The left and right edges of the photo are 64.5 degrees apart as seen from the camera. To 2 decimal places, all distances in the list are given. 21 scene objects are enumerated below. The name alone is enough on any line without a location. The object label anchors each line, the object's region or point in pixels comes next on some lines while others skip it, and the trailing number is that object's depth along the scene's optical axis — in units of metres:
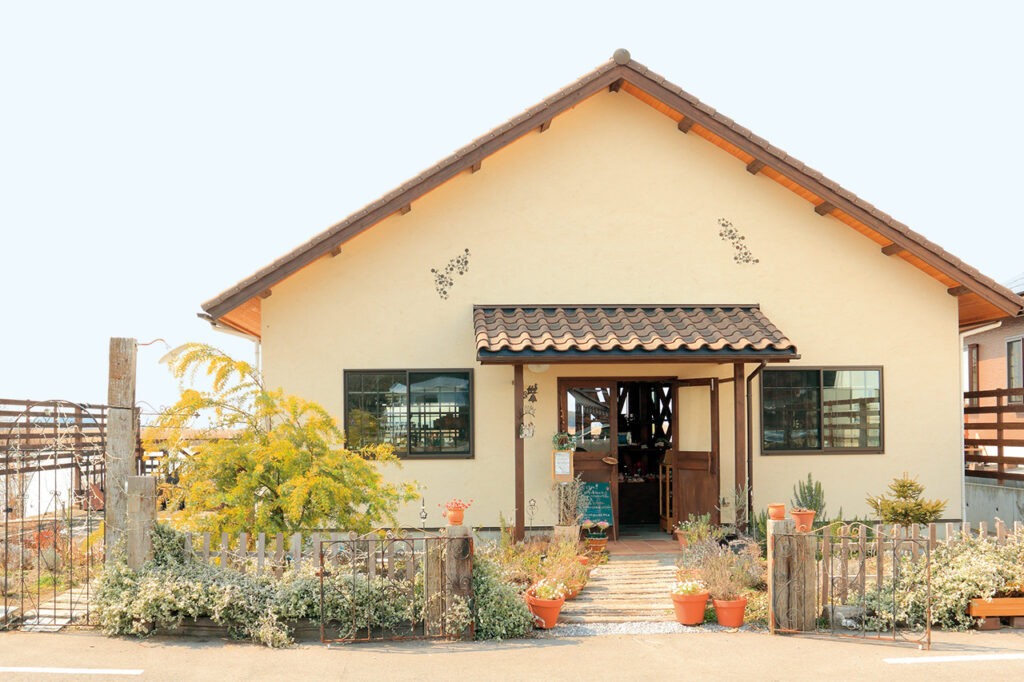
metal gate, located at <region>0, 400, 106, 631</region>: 8.53
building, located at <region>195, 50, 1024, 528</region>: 12.02
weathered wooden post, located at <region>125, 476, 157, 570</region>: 8.39
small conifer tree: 11.15
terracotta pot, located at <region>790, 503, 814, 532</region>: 10.57
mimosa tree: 8.84
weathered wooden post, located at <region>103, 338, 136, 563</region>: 8.56
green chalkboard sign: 12.46
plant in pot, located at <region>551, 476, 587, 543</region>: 10.73
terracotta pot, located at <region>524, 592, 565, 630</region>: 8.37
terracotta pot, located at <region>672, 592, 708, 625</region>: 8.53
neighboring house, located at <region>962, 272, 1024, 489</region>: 17.33
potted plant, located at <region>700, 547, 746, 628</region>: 8.45
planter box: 8.47
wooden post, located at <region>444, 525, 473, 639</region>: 8.10
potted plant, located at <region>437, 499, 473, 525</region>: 8.96
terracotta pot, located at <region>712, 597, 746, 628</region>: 8.42
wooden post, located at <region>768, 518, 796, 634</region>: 8.27
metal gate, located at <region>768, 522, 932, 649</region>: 8.27
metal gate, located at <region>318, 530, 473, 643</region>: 8.02
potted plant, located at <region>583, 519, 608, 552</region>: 11.05
